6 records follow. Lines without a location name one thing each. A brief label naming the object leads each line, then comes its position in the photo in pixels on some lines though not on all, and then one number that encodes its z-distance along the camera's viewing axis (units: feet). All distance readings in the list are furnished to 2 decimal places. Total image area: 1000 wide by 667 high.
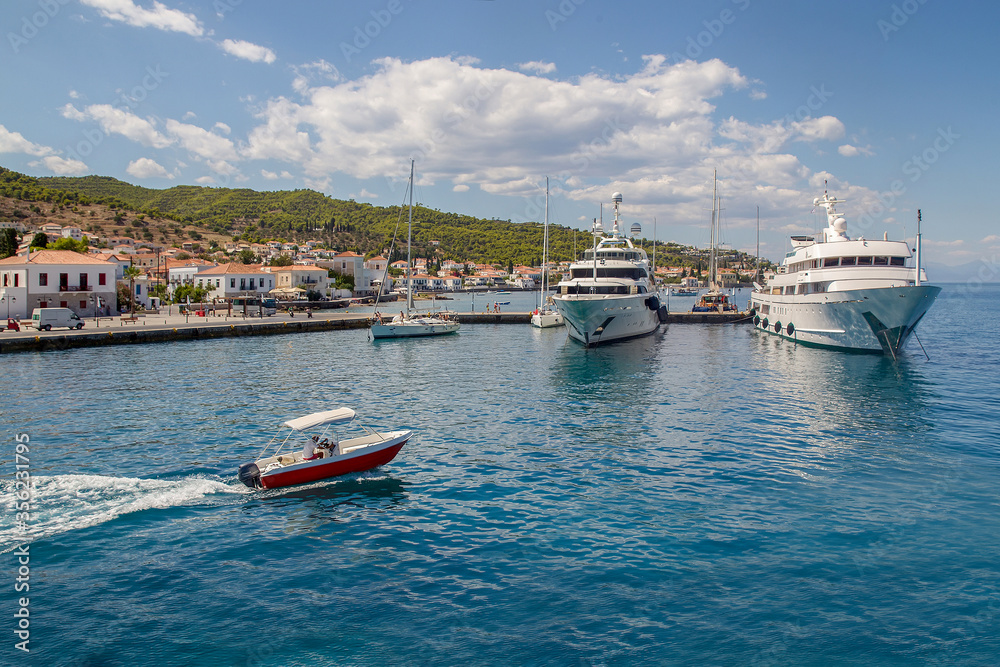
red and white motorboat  51.01
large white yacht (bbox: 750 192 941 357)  126.52
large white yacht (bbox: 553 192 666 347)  151.53
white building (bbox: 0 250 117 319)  176.65
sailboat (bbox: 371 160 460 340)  184.24
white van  153.28
